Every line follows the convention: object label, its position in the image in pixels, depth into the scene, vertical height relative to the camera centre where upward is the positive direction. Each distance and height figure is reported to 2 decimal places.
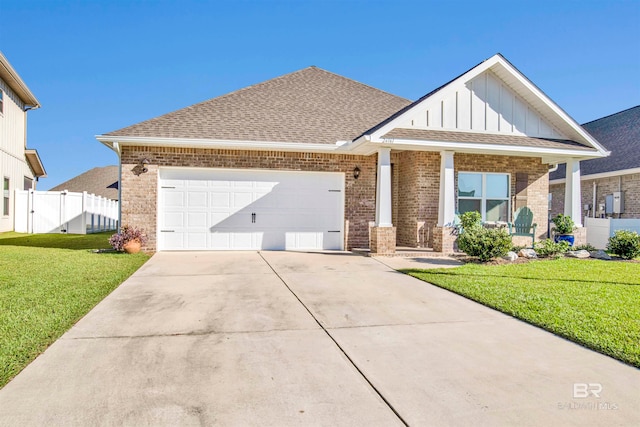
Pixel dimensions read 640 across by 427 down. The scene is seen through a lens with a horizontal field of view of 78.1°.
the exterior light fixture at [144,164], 10.56 +1.36
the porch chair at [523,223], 11.66 -0.15
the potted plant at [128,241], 10.02 -0.67
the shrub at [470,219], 10.08 -0.03
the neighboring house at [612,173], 16.42 +2.01
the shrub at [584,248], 10.96 -0.83
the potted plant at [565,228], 11.22 -0.28
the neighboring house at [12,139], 16.33 +3.30
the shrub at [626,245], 9.65 -0.64
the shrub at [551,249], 9.83 -0.78
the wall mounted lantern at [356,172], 11.63 +1.32
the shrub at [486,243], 8.85 -0.57
